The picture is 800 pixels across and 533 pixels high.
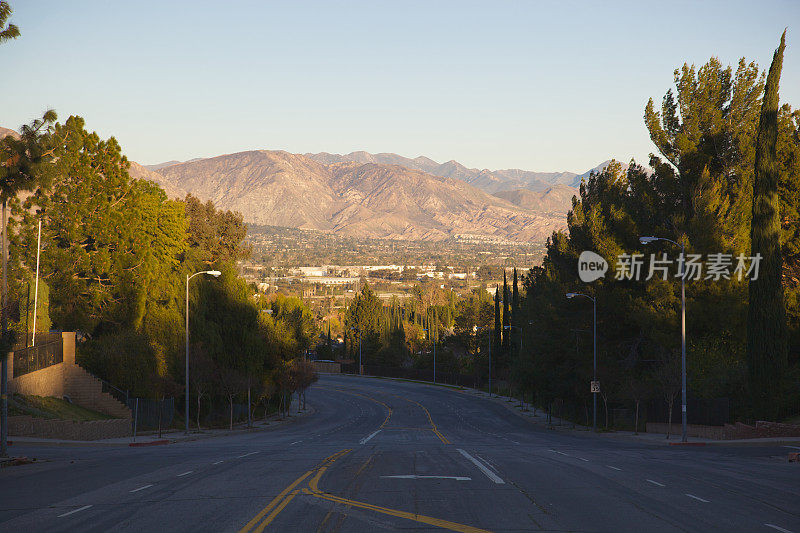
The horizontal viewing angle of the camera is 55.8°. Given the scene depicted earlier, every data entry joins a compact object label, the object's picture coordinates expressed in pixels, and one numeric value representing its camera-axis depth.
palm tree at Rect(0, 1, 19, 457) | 25.27
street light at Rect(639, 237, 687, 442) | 37.66
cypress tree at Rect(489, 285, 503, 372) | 105.44
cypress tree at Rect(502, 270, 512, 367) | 104.00
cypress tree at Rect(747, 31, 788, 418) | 37.53
